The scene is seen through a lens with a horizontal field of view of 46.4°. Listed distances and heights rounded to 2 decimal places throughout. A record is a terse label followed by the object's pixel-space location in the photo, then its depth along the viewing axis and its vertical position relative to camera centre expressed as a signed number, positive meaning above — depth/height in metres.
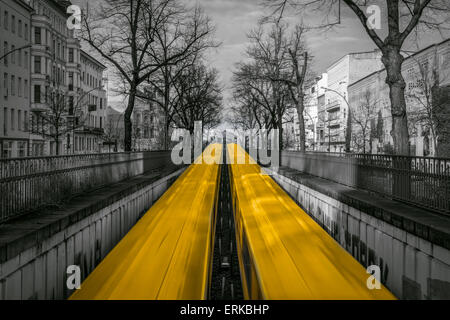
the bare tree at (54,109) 41.37 +4.37
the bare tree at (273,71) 48.66 +8.20
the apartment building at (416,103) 36.38 +5.60
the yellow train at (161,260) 9.45 -2.36
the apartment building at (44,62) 55.22 +10.53
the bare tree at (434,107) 34.66 +3.61
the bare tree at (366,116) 64.74 +5.57
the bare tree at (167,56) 36.77 +8.25
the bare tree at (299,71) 43.41 +7.28
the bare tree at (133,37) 31.58 +7.46
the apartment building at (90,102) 73.69 +8.70
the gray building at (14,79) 48.44 +7.45
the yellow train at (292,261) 9.34 -2.33
